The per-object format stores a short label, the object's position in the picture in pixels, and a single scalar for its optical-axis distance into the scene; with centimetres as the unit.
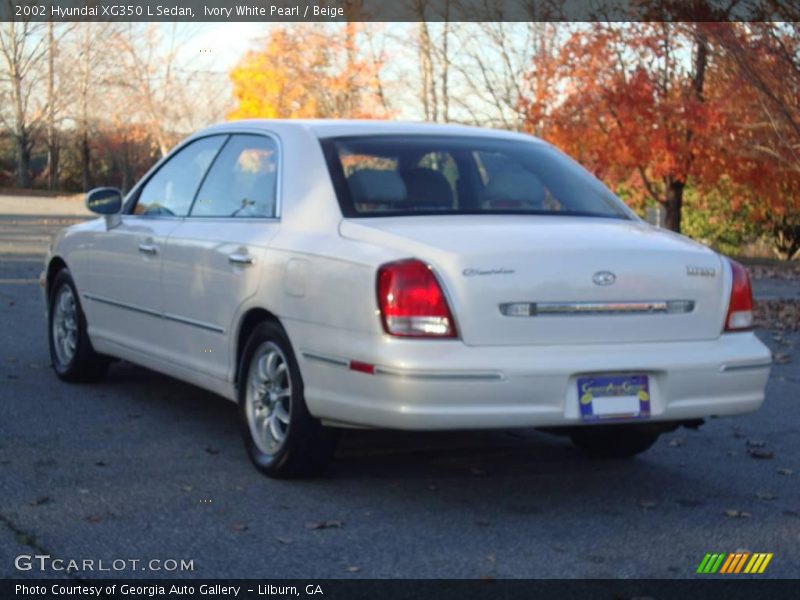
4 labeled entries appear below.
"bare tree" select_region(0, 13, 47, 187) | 5609
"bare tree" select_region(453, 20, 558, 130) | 2098
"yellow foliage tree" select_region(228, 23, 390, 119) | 2708
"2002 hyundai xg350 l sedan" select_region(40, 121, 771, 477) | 495
